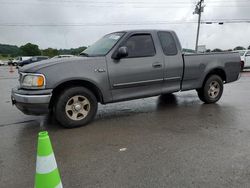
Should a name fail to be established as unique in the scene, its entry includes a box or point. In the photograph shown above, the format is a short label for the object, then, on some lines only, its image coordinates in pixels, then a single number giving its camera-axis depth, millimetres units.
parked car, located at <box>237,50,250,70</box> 18594
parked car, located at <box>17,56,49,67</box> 35856
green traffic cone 2053
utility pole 30823
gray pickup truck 4332
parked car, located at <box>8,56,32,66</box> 51528
